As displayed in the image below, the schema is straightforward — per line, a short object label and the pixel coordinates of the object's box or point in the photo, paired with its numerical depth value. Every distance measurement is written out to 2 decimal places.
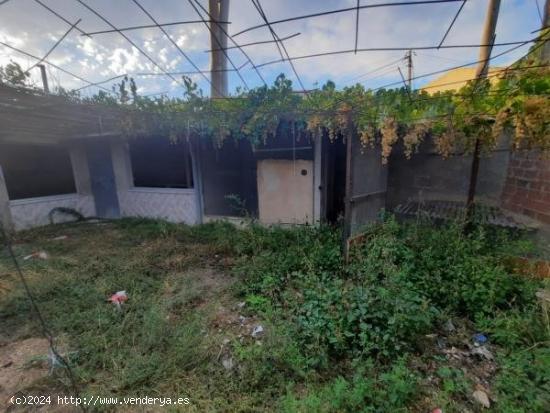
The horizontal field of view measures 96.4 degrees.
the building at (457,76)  8.55
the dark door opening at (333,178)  4.18
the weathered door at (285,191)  4.32
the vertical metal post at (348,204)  3.02
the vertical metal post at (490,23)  4.90
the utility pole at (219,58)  5.05
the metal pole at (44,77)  3.77
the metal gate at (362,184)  3.13
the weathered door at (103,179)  6.28
